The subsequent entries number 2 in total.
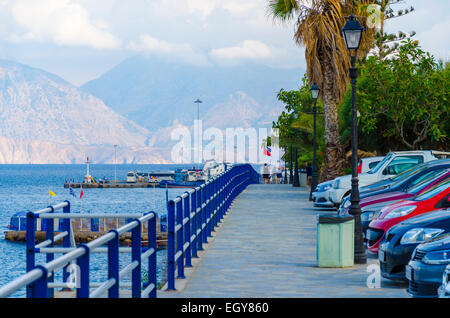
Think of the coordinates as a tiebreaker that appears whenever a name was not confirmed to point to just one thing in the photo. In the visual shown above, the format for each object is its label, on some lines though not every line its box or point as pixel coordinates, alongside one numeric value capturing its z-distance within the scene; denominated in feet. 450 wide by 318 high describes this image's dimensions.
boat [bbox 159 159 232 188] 455.22
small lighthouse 477.36
